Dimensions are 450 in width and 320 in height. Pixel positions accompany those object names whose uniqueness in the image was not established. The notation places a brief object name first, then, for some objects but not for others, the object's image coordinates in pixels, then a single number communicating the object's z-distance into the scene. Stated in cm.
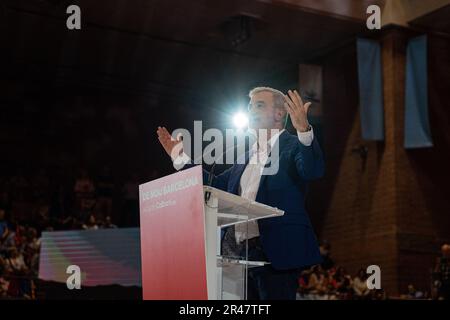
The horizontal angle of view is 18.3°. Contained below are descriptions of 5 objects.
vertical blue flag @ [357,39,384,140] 2303
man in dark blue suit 716
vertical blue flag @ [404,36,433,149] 2236
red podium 628
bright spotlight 851
